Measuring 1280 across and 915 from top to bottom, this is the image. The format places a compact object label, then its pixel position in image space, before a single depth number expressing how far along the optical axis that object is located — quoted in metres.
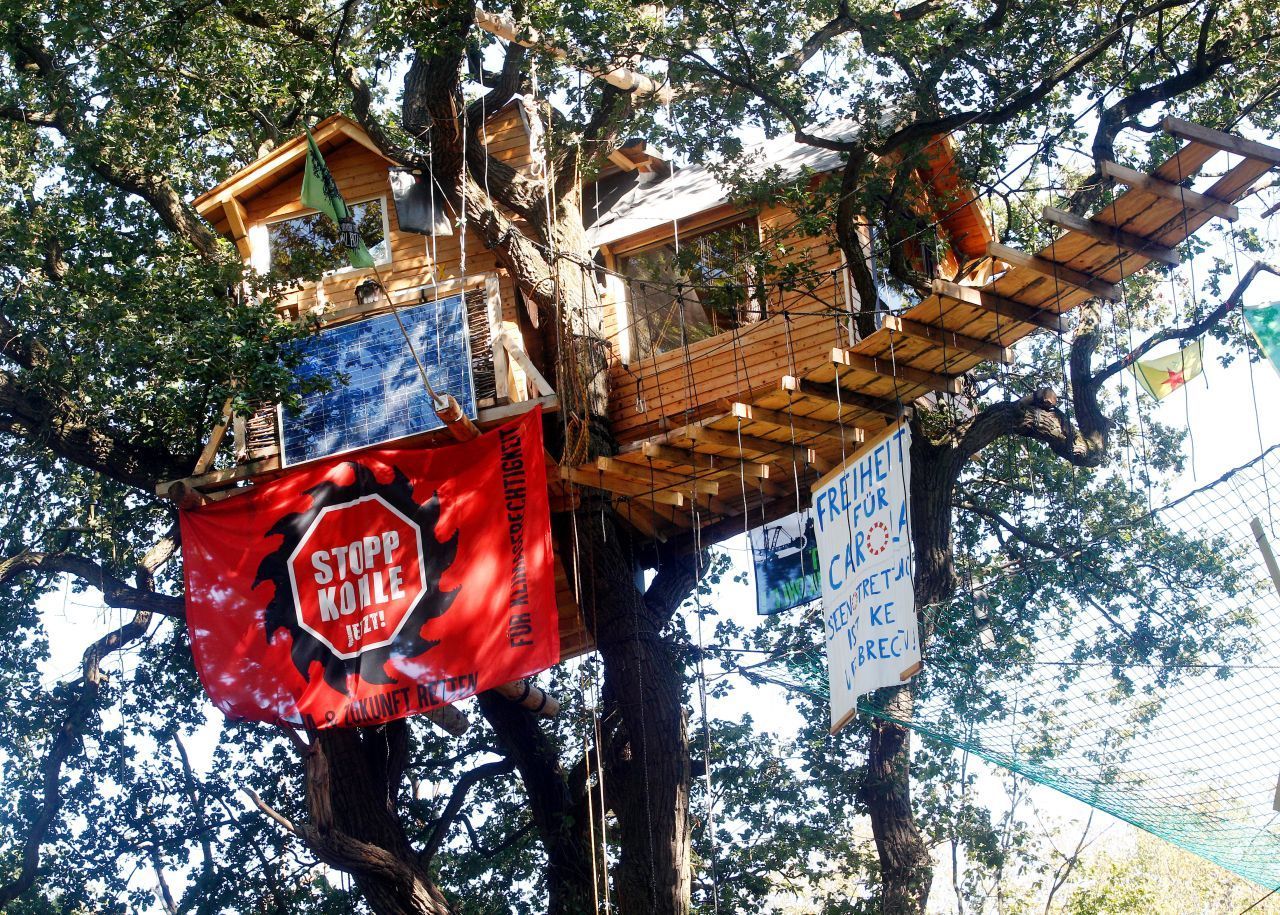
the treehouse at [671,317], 12.37
